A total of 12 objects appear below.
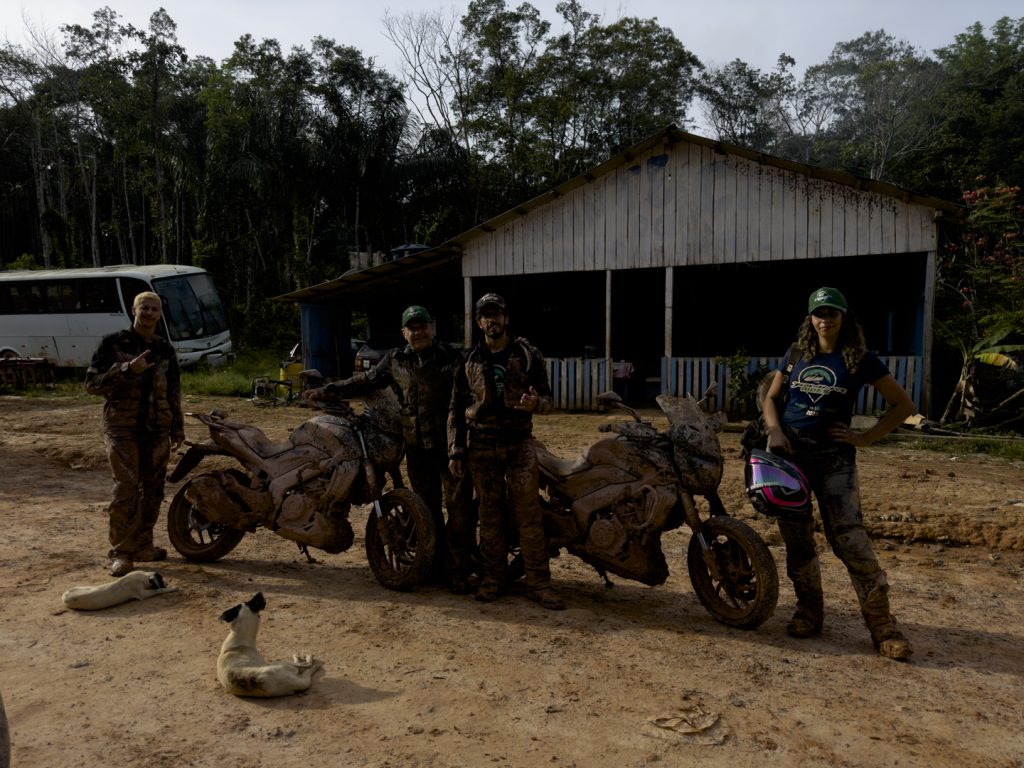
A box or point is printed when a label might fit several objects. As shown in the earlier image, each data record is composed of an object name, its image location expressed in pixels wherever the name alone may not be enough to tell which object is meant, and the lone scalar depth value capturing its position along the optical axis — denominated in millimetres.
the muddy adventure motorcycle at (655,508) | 3965
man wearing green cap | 4594
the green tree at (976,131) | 27250
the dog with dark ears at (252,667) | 3205
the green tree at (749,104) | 36719
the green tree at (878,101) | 31531
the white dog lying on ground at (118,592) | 4254
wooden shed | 11469
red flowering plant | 10367
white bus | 20625
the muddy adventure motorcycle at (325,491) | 4688
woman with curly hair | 3619
